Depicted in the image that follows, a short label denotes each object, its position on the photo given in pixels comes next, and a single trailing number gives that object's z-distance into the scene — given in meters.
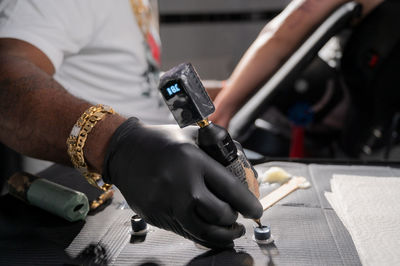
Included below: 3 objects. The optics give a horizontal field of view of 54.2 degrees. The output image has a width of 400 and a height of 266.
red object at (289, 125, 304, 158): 1.13
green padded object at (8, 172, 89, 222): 0.61
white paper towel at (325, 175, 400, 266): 0.49
